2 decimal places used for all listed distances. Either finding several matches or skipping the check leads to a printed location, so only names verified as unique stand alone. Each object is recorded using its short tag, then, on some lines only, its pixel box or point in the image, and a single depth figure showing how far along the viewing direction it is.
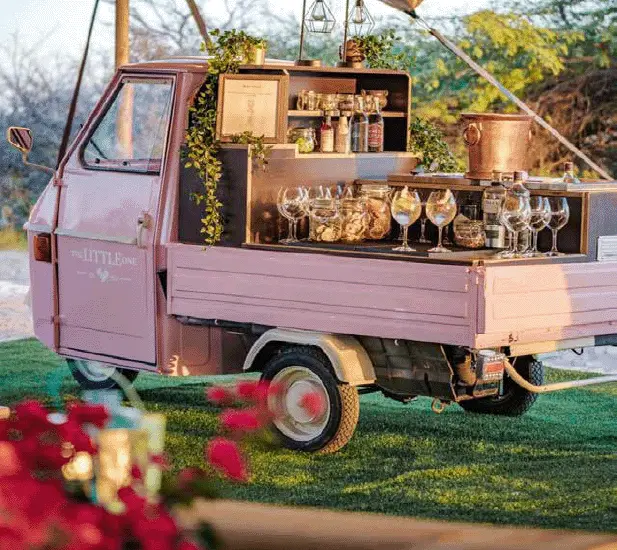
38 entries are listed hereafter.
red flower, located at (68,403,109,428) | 3.38
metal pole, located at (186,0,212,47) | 11.82
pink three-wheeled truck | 8.39
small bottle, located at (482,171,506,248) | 9.21
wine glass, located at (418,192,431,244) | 9.67
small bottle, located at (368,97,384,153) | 10.48
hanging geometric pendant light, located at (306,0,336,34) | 10.89
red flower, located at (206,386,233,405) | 4.39
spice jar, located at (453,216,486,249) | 9.32
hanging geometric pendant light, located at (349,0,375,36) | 10.99
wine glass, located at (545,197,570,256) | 8.93
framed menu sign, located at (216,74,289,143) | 9.40
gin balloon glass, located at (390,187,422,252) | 9.15
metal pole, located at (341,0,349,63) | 10.59
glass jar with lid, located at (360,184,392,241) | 9.70
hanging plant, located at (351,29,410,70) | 10.73
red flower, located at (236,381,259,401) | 4.20
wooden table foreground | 3.48
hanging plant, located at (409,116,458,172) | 10.73
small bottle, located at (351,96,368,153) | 10.44
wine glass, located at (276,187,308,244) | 9.29
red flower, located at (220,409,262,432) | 3.63
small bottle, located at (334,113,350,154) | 10.22
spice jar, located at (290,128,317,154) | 9.96
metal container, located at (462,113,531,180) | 9.54
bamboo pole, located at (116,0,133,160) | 15.29
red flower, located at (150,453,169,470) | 3.34
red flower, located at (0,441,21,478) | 2.64
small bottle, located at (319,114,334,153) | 10.17
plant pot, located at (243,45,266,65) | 9.78
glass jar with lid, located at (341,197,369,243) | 9.48
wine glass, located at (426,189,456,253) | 9.10
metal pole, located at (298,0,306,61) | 10.43
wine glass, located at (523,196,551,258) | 8.86
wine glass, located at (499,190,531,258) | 8.84
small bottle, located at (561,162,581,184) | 9.39
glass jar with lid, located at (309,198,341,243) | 9.39
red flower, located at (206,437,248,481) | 3.28
